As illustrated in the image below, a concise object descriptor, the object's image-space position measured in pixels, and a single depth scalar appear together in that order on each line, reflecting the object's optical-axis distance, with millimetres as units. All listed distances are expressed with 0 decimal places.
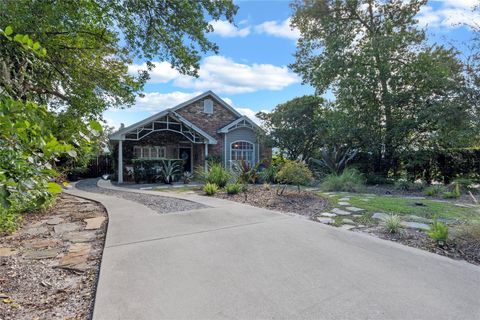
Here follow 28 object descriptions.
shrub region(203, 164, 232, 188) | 9492
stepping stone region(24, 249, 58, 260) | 3369
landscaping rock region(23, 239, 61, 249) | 3747
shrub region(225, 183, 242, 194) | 8141
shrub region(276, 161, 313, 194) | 7637
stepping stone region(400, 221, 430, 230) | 4410
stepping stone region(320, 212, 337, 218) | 5406
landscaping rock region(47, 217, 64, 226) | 4956
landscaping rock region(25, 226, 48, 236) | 4326
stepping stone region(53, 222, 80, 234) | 4504
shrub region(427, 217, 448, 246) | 3619
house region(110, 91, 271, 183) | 14289
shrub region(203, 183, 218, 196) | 8242
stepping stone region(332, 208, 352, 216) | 5559
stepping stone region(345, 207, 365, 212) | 5863
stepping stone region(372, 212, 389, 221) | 5097
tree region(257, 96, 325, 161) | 15141
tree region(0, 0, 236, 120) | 5043
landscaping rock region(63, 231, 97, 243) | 4061
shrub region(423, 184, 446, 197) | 8312
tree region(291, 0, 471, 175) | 9883
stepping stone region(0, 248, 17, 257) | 3408
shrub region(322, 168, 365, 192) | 9547
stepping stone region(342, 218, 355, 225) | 4949
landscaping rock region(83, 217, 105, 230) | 4711
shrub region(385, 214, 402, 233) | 4246
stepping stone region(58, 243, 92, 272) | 3100
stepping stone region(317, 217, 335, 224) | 4964
